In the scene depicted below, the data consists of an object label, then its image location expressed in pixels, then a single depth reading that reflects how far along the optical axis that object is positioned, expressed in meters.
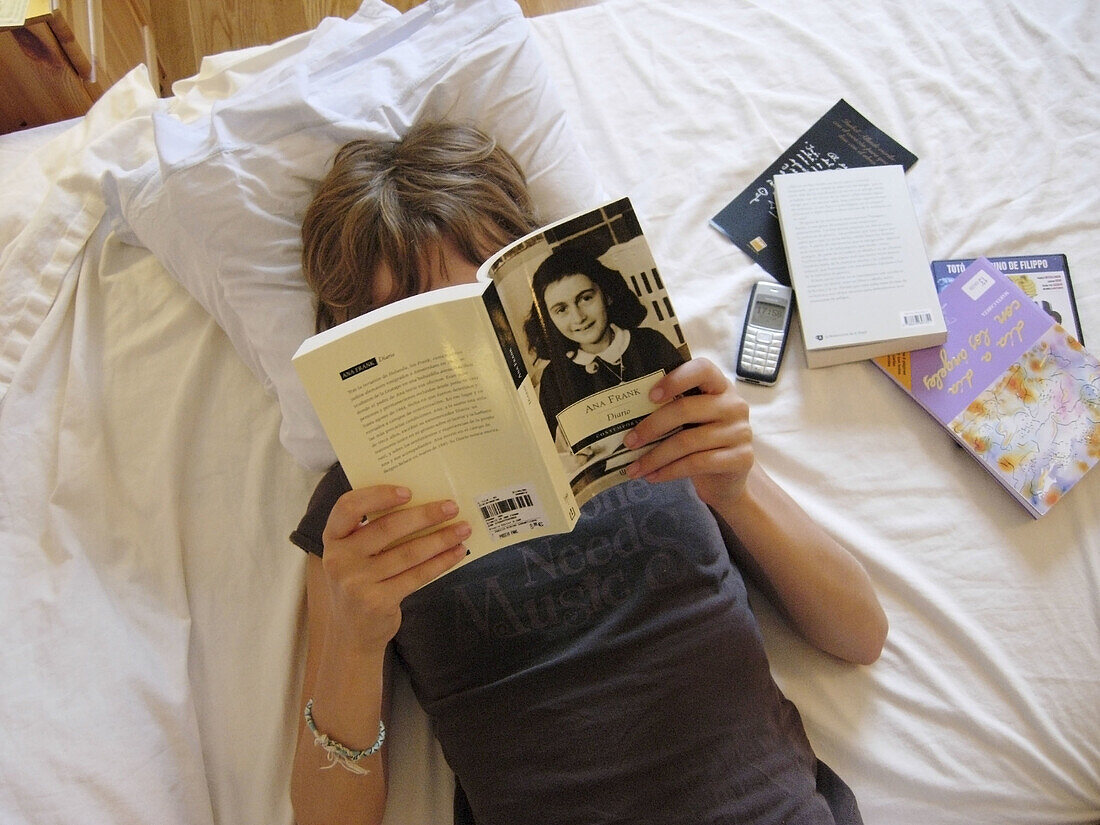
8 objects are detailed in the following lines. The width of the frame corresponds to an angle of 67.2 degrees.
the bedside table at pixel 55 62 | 1.19
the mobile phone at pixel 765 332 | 1.08
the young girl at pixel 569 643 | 0.77
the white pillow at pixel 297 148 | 0.97
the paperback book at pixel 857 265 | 1.07
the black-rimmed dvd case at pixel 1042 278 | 1.10
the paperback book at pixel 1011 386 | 1.01
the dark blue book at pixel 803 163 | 1.16
